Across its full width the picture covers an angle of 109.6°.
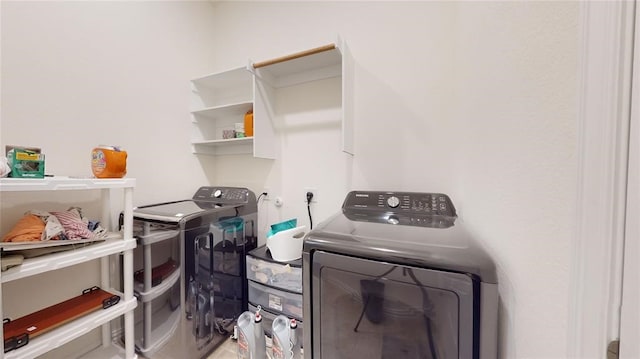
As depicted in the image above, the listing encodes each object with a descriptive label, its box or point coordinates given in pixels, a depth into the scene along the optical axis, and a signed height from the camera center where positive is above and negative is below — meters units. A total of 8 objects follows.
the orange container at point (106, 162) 1.13 +0.05
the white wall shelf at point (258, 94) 1.46 +0.66
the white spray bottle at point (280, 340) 1.21 -0.90
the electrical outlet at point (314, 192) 1.71 -0.14
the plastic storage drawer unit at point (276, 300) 1.27 -0.75
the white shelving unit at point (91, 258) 0.86 -0.39
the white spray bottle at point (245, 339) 1.28 -0.96
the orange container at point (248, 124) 1.75 +0.38
